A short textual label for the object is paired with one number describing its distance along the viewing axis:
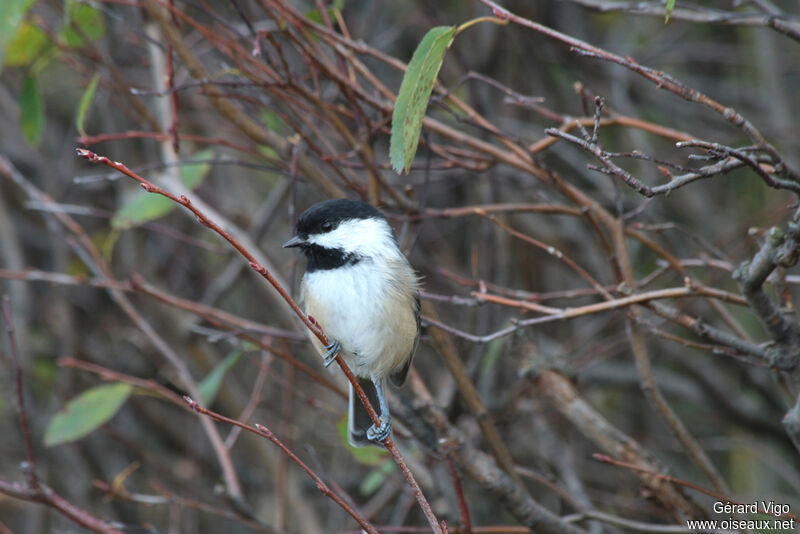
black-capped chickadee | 4.21
